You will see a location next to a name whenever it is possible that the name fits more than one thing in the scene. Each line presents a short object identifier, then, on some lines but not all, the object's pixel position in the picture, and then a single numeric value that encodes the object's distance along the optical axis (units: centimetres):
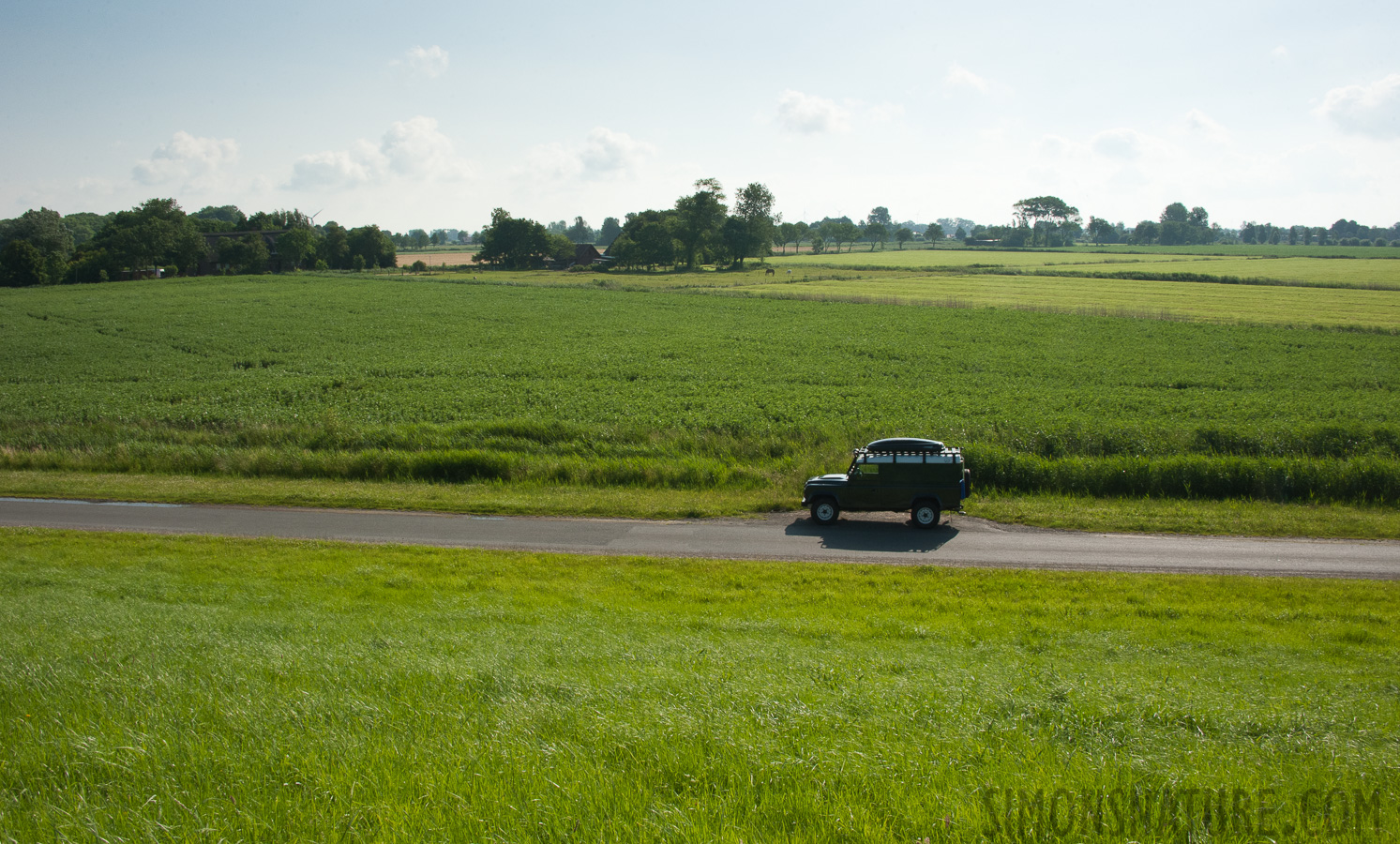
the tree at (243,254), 11950
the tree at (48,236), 10264
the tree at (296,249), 12594
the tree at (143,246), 10431
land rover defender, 1856
